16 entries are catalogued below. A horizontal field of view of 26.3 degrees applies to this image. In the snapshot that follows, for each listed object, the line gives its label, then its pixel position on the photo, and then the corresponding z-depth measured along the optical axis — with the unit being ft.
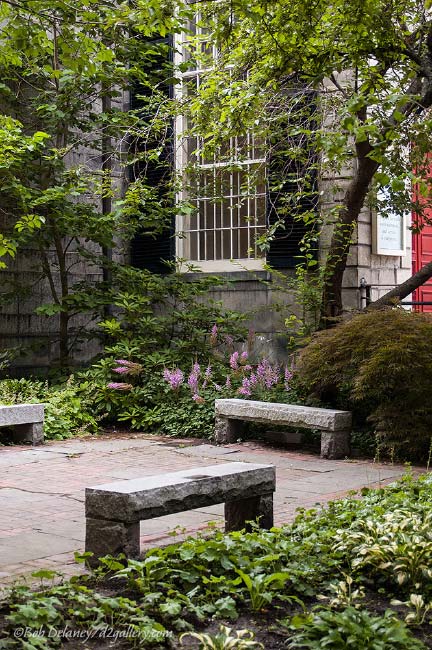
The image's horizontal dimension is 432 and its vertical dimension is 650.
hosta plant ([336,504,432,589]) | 15.92
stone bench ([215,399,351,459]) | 32.71
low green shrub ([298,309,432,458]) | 30.78
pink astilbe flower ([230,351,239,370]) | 39.27
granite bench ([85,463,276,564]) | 17.60
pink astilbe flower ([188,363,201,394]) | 38.34
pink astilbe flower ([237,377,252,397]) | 36.88
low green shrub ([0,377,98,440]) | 37.42
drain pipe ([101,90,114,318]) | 44.41
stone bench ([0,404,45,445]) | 34.53
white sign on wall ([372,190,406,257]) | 43.78
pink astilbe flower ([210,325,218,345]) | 41.39
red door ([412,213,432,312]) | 47.06
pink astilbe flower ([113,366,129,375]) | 39.29
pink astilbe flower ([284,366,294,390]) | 37.20
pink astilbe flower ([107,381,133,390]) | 39.09
